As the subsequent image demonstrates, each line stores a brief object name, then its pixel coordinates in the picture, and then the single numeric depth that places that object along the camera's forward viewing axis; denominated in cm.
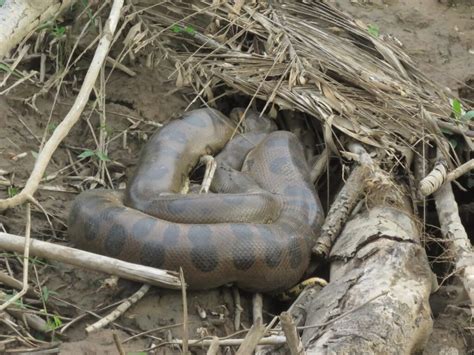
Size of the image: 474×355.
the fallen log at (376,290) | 898
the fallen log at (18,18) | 920
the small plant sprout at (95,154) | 1231
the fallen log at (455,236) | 1045
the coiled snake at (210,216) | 1045
